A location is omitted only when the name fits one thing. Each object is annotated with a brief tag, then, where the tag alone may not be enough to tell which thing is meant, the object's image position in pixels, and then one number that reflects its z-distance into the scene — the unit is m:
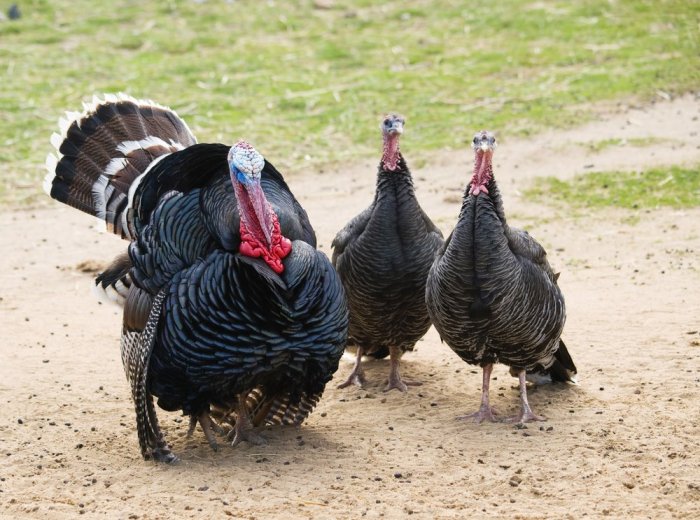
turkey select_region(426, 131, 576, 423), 11.73
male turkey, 10.84
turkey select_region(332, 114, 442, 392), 12.92
